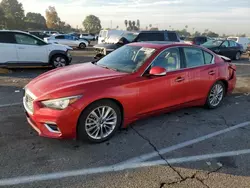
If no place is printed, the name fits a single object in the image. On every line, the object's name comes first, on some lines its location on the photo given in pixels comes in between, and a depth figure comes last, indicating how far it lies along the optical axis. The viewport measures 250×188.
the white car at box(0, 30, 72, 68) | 7.41
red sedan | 2.71
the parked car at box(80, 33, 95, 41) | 35.23
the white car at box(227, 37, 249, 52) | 19.82
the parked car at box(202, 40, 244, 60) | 12.58
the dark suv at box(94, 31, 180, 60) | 10.43
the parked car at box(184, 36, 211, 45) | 17.87
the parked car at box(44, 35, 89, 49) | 19.34
